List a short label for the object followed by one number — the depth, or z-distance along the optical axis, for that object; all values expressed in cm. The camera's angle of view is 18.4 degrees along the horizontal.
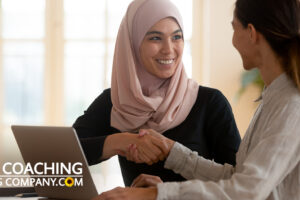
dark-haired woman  216
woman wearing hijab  266
